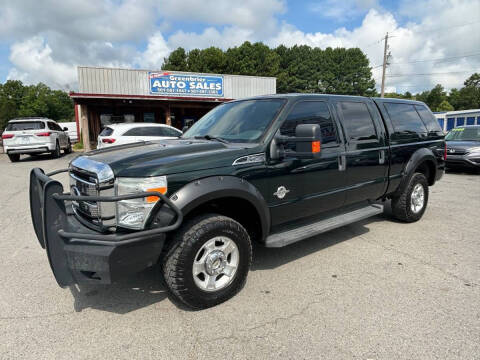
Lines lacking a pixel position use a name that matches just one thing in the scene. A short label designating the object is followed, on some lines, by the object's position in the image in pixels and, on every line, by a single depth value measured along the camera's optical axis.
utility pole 33.44
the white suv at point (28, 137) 13.57
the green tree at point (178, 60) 45.06
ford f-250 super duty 2.44
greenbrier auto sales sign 20.11
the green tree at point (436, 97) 85.94
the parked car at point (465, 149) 10.05
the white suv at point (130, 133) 10.68
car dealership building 18.70
